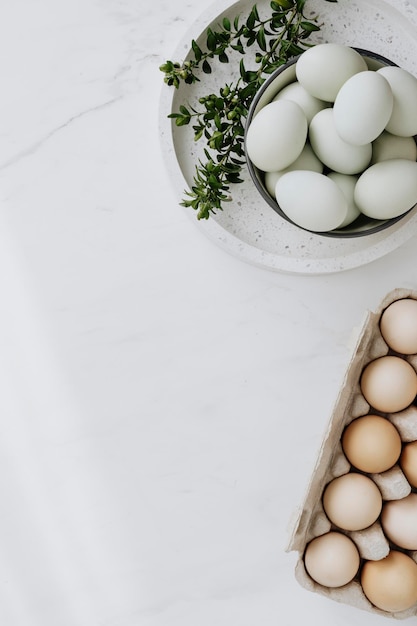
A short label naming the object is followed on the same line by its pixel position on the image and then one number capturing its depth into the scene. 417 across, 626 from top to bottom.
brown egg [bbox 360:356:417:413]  0.80
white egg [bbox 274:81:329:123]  0.80
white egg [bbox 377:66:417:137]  0.75
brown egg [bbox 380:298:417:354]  0.79
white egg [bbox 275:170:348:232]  0.76
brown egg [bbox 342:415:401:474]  0.79
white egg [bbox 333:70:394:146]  0.72
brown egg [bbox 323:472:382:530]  0.79
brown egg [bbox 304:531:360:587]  0.80
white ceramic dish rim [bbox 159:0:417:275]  0.87
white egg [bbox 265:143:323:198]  0.80
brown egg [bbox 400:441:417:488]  0.81
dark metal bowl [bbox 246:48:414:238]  0.81
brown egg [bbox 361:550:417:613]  0.80
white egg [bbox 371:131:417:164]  0.79
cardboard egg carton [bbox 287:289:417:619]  0.80
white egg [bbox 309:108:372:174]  0.78
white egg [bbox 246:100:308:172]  0.76
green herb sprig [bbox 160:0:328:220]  0.83
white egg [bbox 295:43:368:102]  0.76
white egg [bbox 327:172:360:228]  0.81
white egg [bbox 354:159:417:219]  0.76
